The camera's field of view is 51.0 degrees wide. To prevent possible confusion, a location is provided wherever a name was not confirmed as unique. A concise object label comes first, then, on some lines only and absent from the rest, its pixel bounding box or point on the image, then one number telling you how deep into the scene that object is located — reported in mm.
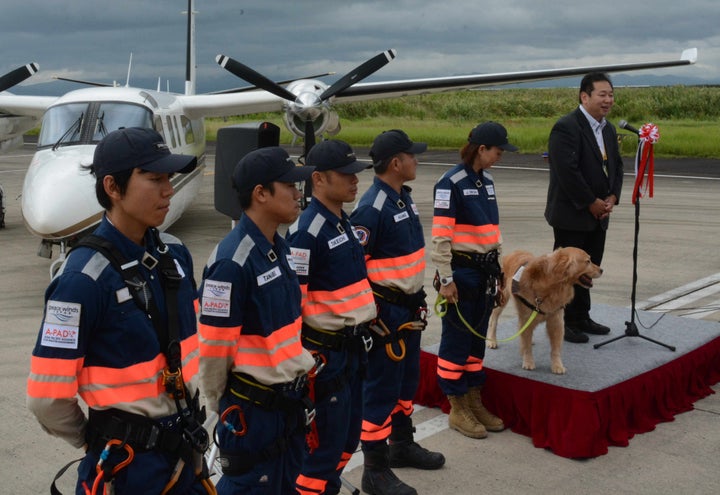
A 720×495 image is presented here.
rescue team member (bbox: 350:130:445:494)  4652
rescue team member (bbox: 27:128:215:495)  2562
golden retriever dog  5727
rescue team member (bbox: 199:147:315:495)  3236
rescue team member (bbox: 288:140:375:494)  3812
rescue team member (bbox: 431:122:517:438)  5414
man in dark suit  6633
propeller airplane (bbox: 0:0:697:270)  9367
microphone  6479
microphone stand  6422
